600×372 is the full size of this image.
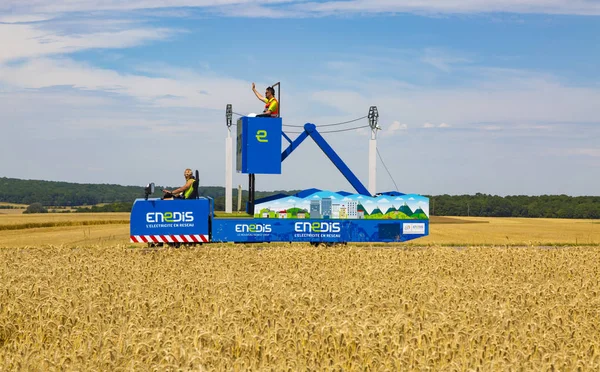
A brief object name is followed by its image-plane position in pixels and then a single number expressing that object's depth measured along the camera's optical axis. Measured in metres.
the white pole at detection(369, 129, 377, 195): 23.72
